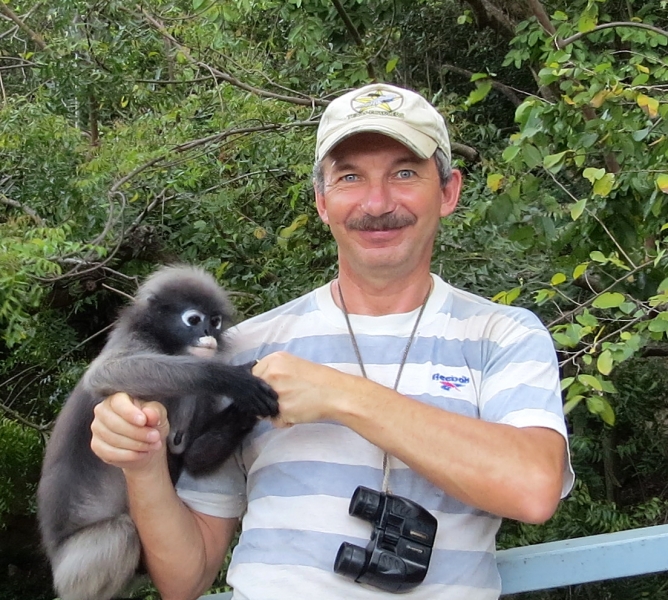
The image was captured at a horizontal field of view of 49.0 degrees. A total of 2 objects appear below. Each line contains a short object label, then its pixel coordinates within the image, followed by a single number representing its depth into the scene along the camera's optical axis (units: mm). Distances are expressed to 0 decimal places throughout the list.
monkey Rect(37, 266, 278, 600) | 1621
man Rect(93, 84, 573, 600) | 1228
